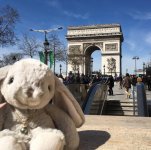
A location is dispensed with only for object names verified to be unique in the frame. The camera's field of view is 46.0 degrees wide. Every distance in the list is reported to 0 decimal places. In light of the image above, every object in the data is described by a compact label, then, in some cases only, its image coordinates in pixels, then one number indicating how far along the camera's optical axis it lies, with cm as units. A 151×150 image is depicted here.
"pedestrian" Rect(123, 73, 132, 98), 886
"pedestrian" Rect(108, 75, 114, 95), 987
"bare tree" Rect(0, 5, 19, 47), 1182
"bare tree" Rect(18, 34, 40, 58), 1465
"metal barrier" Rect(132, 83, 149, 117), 487
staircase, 666
